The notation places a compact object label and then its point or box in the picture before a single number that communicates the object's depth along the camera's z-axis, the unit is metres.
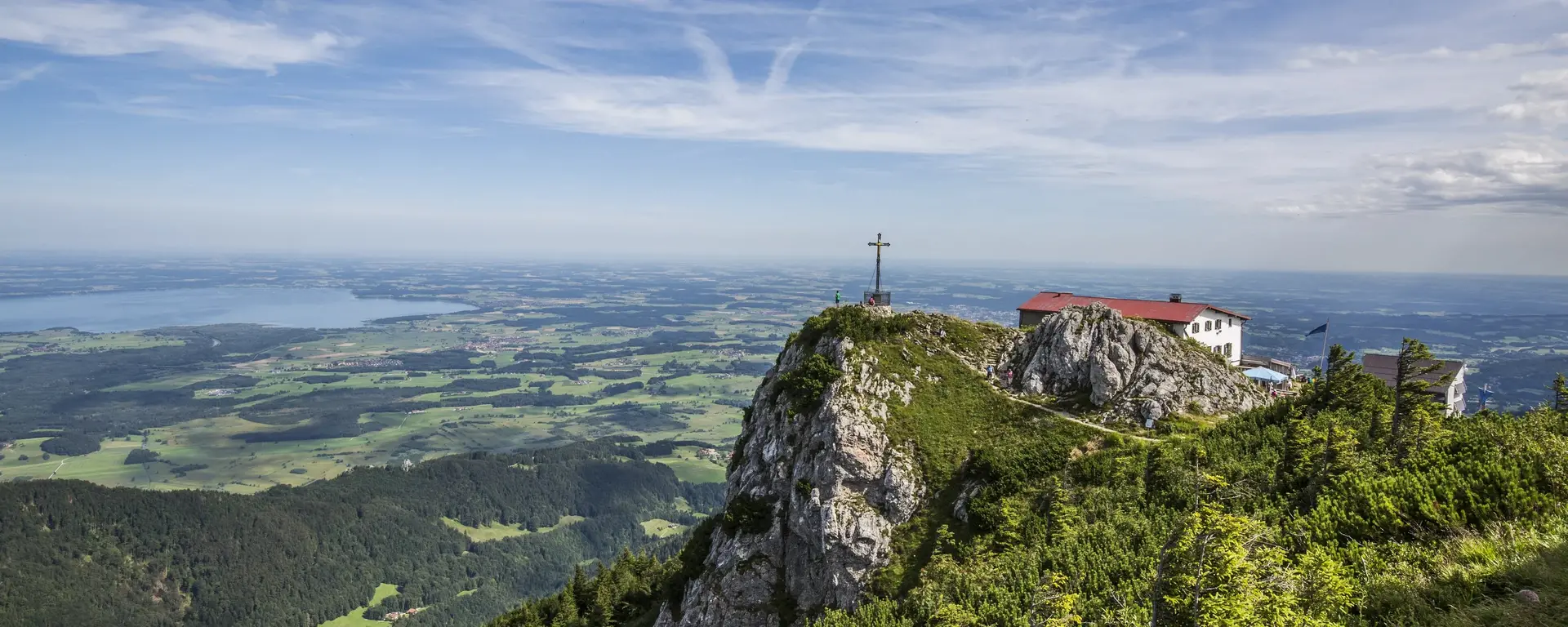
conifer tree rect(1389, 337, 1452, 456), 29.06
